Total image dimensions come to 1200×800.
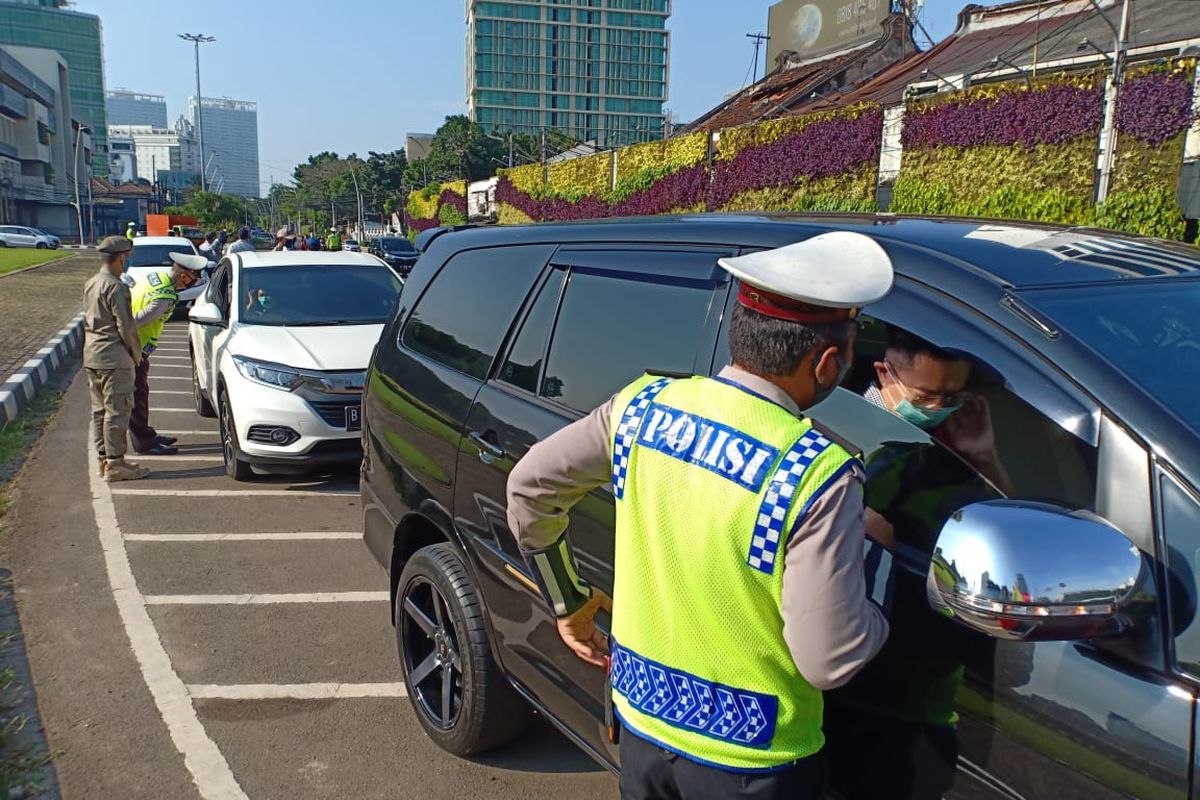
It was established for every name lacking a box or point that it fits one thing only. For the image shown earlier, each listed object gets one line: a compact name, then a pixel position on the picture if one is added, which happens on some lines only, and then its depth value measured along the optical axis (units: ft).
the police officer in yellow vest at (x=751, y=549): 4.62
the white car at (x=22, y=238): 161.99
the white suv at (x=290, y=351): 20.93
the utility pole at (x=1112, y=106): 39.75
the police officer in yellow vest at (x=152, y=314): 23.20
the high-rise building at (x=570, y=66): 449.48
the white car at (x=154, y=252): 52.95
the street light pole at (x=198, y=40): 225.02
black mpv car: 4.47
